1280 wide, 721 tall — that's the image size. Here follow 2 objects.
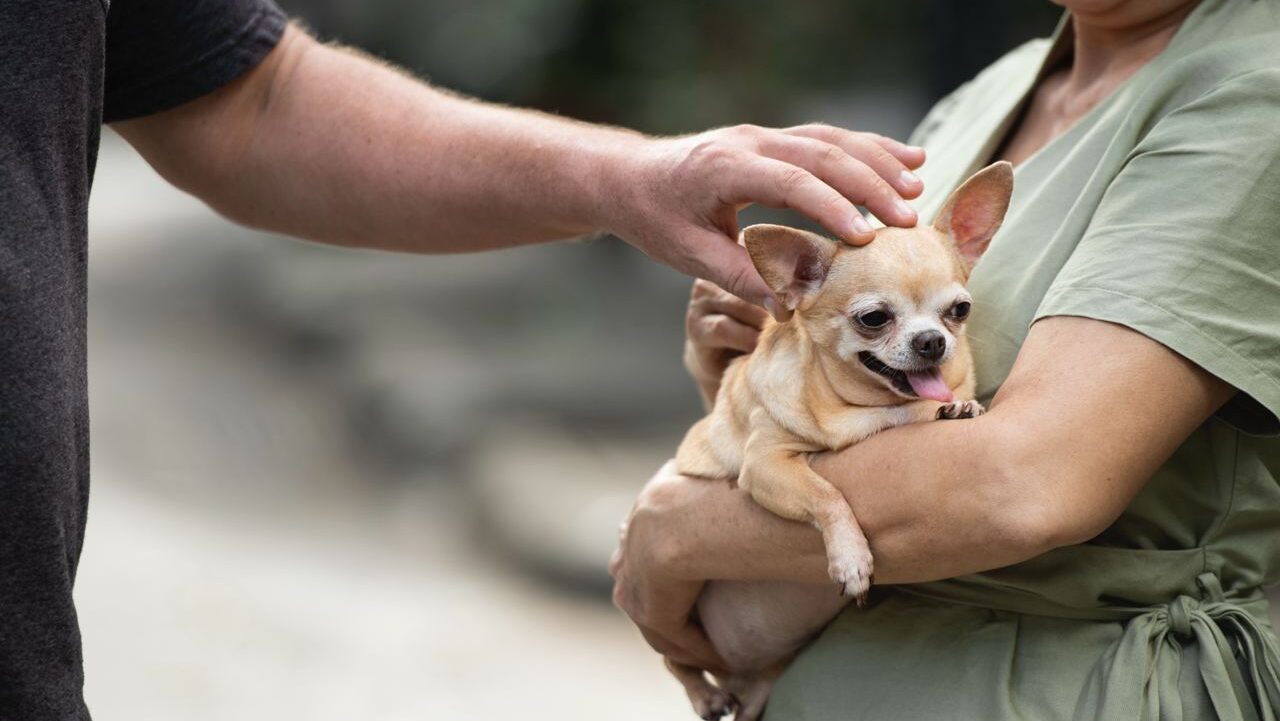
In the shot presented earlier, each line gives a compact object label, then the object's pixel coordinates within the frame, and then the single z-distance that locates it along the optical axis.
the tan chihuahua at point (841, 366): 4.23
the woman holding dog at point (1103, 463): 4.15
